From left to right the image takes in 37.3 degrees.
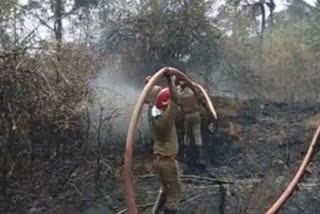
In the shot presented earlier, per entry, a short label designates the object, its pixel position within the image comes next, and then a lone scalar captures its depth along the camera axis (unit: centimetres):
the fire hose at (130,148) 240
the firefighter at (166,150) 422
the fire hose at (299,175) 258
